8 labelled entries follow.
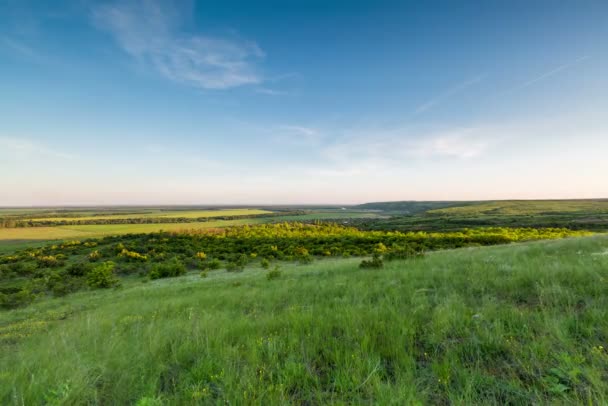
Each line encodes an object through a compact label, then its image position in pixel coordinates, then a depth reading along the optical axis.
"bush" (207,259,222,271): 30.59
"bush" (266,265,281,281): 12.77
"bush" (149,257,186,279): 26.39
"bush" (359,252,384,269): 11.57
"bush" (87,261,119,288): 21.83
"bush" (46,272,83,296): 20.25
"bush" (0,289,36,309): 16.00
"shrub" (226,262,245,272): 25.92
